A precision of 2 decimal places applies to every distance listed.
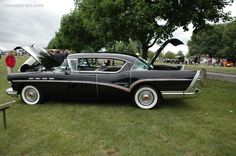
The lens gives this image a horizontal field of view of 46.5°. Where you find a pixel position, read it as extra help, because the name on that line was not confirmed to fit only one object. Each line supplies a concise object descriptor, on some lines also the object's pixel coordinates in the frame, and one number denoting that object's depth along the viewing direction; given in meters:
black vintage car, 6.77
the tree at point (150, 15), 12.66
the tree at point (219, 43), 62.28
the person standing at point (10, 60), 11.88
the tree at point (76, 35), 31.37
